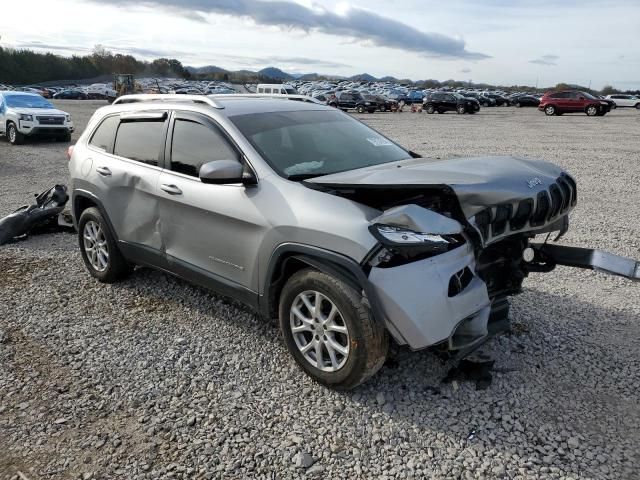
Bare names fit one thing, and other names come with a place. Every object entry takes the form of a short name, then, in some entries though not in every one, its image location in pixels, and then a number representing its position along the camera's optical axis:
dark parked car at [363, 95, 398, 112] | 39.33
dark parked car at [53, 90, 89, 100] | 63.88
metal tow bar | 3.66
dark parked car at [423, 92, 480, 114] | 38.06
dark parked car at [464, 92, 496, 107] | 50.16
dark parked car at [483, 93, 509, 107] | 51.38
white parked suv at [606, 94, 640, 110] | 46.03
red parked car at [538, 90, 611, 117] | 34.84
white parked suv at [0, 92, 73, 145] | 17.56
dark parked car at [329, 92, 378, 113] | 38.84
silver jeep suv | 3.06
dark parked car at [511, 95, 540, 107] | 49.00
